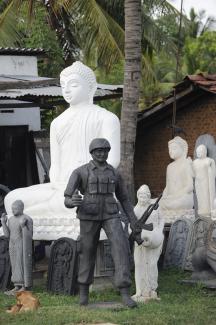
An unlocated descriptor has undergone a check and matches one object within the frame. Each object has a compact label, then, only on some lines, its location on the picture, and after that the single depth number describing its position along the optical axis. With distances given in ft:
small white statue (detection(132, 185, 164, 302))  33.60
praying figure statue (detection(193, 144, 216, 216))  44.39
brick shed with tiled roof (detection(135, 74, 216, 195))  55.36
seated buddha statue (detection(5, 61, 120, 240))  36.65
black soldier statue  30.94
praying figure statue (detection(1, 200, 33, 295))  34.94
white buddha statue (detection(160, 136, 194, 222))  44.60
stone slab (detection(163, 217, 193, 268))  41.96
